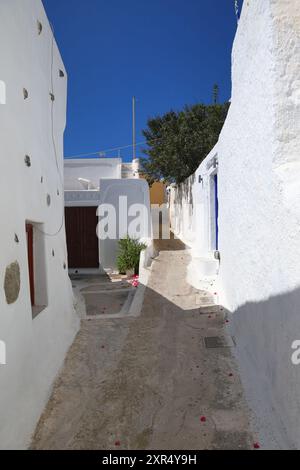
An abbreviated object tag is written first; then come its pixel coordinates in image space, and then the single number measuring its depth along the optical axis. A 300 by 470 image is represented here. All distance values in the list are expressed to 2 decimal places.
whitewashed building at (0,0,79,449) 3.39
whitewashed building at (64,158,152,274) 13.23
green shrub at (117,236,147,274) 11.78
